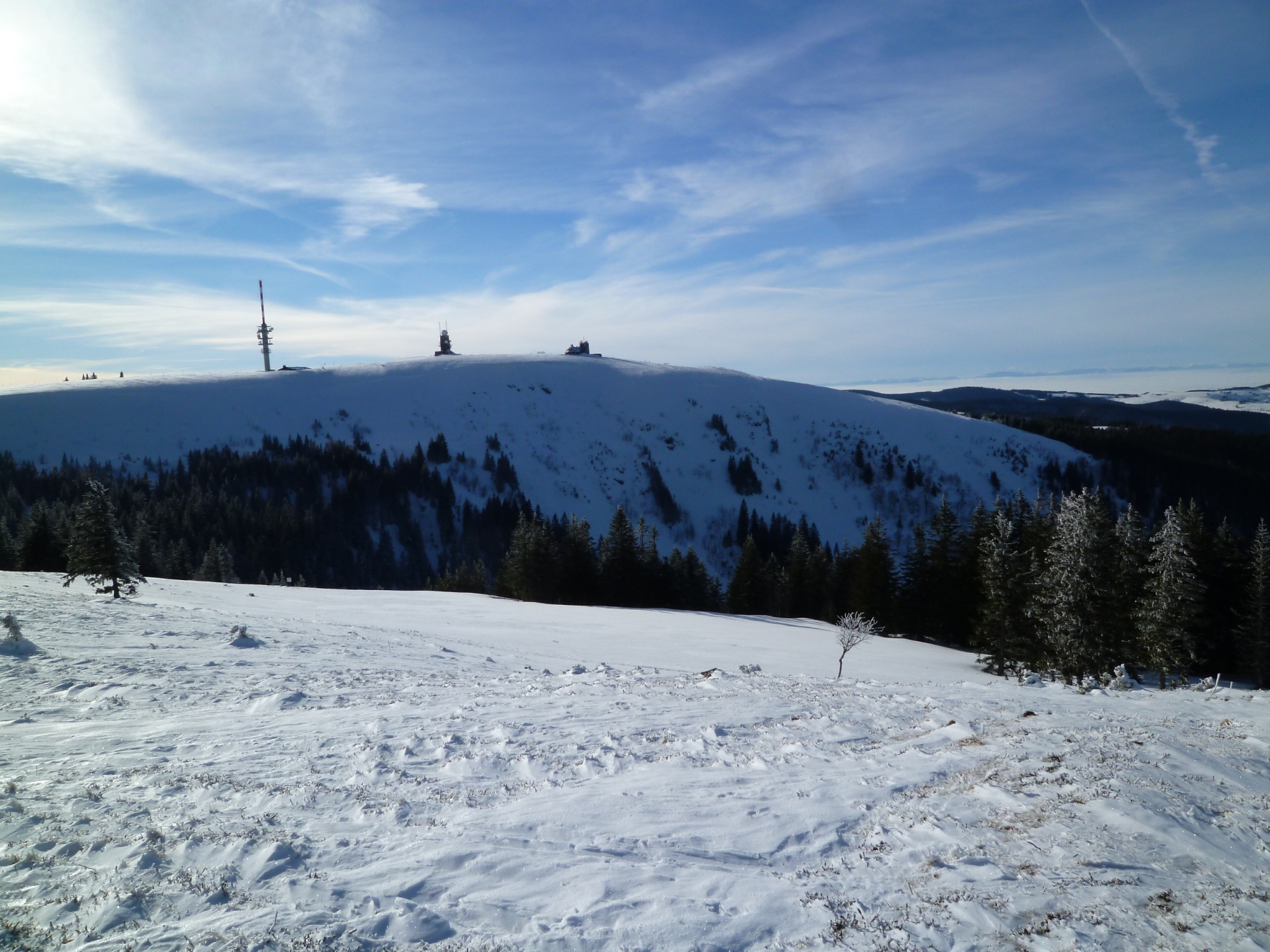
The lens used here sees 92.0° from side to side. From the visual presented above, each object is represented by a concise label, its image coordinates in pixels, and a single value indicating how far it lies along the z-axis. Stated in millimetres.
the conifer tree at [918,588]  44781
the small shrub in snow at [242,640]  19953
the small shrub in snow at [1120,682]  17309
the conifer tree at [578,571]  55219
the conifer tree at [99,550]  28859
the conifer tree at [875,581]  46344
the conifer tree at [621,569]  55156
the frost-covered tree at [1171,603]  26906
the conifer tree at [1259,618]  32031
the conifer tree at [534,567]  54000
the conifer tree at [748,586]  57531
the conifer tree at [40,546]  48062
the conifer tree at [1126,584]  27750
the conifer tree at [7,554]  50688
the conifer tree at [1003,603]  32188
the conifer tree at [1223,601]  35938
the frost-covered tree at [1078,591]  26953
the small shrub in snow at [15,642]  15820
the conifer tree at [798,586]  55812
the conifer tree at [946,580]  42688
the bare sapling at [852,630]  24922
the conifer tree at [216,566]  62594
